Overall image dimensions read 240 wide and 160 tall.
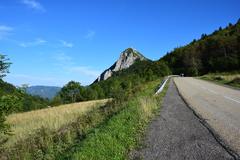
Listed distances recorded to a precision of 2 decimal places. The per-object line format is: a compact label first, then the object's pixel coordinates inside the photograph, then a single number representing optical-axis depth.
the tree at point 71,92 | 71.12
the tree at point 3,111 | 8.66
